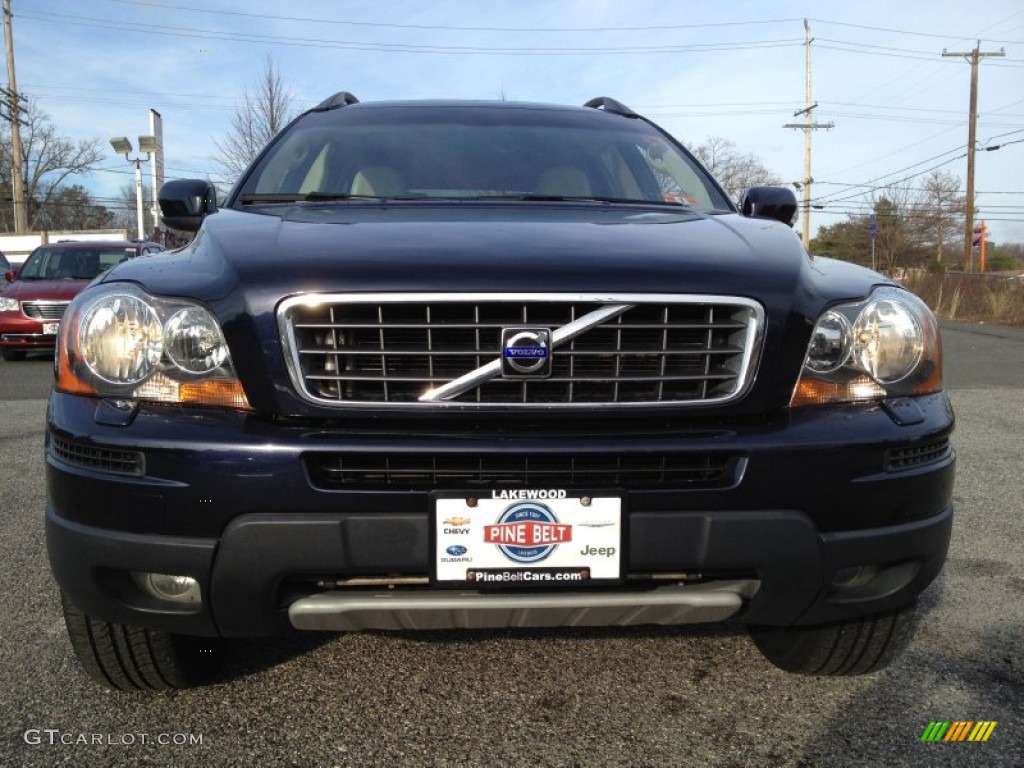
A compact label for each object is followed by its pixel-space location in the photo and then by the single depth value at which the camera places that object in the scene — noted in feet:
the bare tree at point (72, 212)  173.78
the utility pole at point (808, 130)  136.98
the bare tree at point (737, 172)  148.36
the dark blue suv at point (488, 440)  5.74
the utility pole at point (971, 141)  104.32
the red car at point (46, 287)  34.78
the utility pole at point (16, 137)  113.70
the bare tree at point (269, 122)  62.34
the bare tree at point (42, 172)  165.89
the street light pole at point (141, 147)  86.99
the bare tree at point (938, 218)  166.40
